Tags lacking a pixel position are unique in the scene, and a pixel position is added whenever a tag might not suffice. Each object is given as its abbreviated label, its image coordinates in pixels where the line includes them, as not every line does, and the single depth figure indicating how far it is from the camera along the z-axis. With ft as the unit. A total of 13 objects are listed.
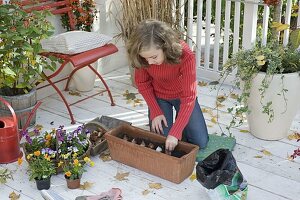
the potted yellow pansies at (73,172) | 9.30
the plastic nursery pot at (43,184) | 9.30
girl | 8.95
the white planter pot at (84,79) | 13.84
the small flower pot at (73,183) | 9.34
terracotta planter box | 9.26
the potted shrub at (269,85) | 10.32
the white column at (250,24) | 13.42
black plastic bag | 8.50
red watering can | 10.01
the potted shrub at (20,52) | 10.68
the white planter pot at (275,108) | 10.37
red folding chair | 11.59
